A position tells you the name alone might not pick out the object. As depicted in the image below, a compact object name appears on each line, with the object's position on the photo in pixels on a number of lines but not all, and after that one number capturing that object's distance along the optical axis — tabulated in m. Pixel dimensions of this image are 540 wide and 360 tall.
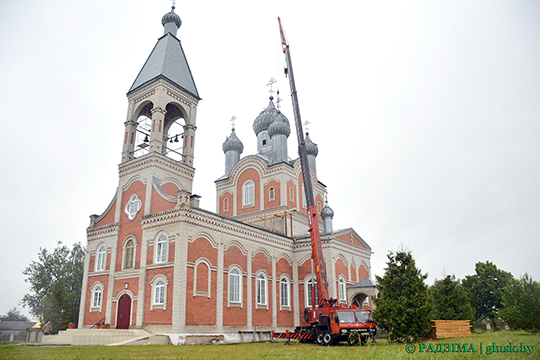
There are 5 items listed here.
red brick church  18.78
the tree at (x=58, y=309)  27.09
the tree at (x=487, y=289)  44.03
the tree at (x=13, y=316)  65.72
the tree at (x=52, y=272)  35.50
